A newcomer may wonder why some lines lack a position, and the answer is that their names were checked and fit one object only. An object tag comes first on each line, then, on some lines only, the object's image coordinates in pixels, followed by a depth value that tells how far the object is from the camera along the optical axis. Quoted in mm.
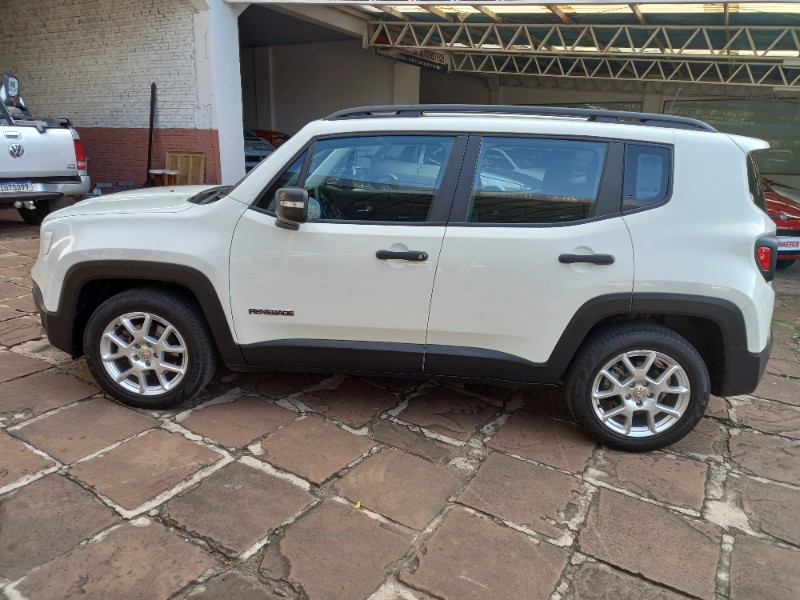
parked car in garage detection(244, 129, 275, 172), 11195
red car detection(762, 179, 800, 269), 7008
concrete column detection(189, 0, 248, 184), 8391
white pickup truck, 7105
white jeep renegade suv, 2908
